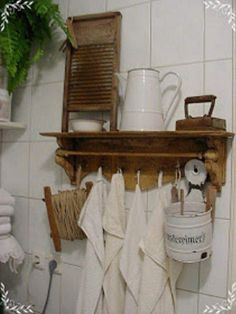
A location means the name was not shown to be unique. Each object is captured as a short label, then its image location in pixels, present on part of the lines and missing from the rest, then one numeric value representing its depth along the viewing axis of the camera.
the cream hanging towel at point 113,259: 1.08
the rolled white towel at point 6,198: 1.33
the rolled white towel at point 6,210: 1.32
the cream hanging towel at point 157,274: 0.98
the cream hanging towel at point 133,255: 1.03
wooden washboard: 1.14
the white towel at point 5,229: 1.31
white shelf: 1.34
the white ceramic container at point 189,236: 0.88
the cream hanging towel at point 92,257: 1.09
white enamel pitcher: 1.01
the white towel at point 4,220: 1.32
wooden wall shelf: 0.94
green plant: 1.20
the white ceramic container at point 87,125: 1.12
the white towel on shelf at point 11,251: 1.31
